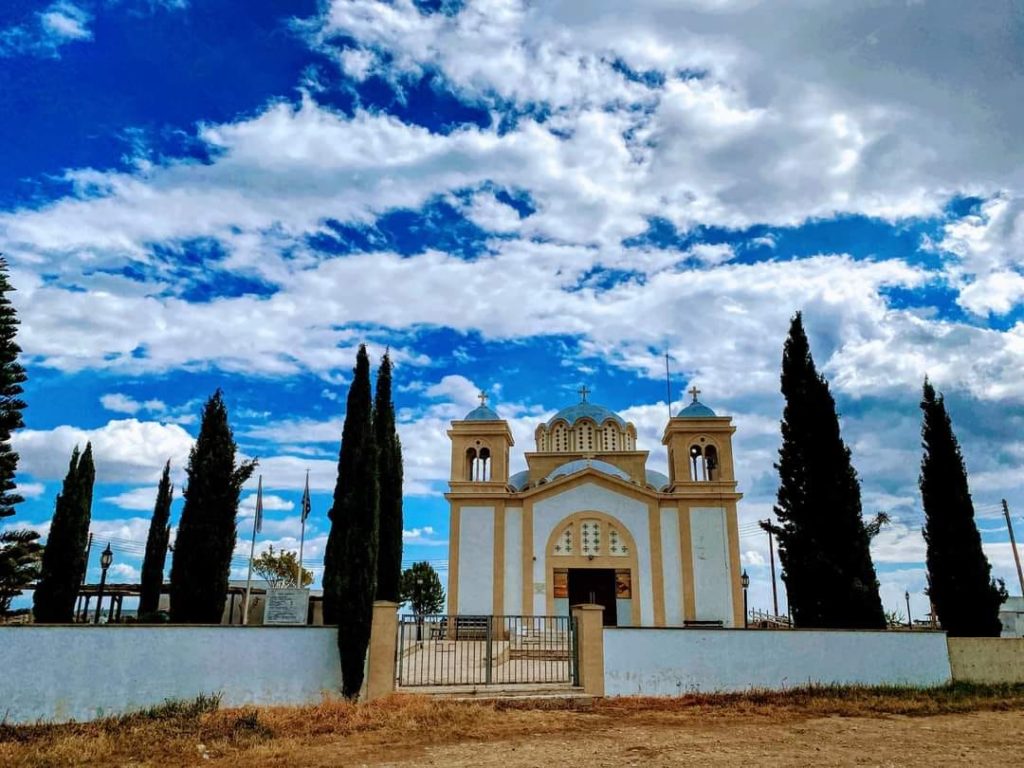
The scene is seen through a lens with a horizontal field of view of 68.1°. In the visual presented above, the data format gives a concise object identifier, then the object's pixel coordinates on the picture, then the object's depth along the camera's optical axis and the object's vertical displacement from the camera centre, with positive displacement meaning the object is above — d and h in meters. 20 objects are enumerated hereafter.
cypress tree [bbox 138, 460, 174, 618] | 27.16 +2.68
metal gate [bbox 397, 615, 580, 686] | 14.74 -0.81
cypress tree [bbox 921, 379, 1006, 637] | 18.16 +1.87
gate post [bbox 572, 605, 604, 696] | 14.10 -0.46
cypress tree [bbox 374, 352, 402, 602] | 20.55 +2.63
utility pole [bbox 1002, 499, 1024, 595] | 29.03 +2.58
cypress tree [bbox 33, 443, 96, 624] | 22.48 +2.03
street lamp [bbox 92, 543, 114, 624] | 25.09 +1.88
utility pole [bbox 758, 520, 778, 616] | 37.53 +1.60
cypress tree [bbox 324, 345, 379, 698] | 13.61 +1.54
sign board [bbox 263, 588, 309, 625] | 16.88 +0.32
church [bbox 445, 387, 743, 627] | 25.80 +2.82
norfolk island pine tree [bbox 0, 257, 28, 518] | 19.02 +5.85
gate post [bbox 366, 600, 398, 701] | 13.56 -0.50
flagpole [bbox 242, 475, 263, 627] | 23.50 +3.38
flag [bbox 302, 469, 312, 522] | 25.94 +3.81
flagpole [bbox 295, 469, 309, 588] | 25.92 +3.59
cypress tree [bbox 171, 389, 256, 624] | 15.46 +1.94
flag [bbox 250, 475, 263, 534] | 23.57 +3.37
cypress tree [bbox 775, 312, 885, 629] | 17.09 +2.39
